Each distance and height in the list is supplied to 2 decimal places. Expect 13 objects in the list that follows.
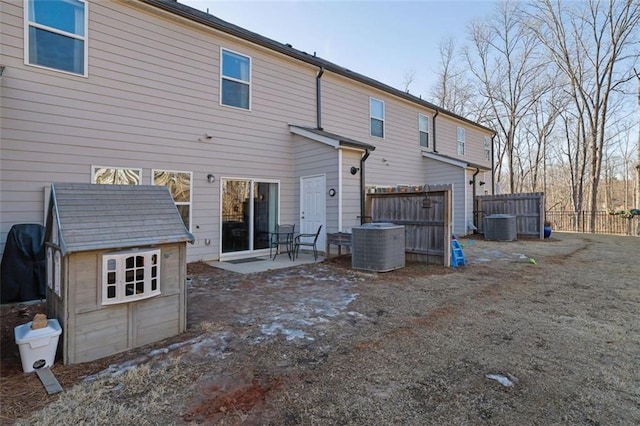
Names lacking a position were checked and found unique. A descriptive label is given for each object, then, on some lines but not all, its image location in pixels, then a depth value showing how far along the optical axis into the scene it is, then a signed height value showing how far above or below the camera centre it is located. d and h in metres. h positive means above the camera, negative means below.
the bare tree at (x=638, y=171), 14.21 +2.02
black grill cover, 4.63 -0.79
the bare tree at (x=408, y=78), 23.52 +9.98
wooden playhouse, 2.79 -0.51
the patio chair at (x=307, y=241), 7.89 -0.70
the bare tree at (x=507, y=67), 19.73 +9.57
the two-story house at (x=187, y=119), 5.29 +2.00
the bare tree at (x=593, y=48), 14.90 +8.26
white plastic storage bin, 2.55 -1.06
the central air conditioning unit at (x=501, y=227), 11.57 -0.42
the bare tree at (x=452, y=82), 22.88 +9.46
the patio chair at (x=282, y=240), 8.00 -0.65
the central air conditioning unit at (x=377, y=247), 6.48 -0.66
